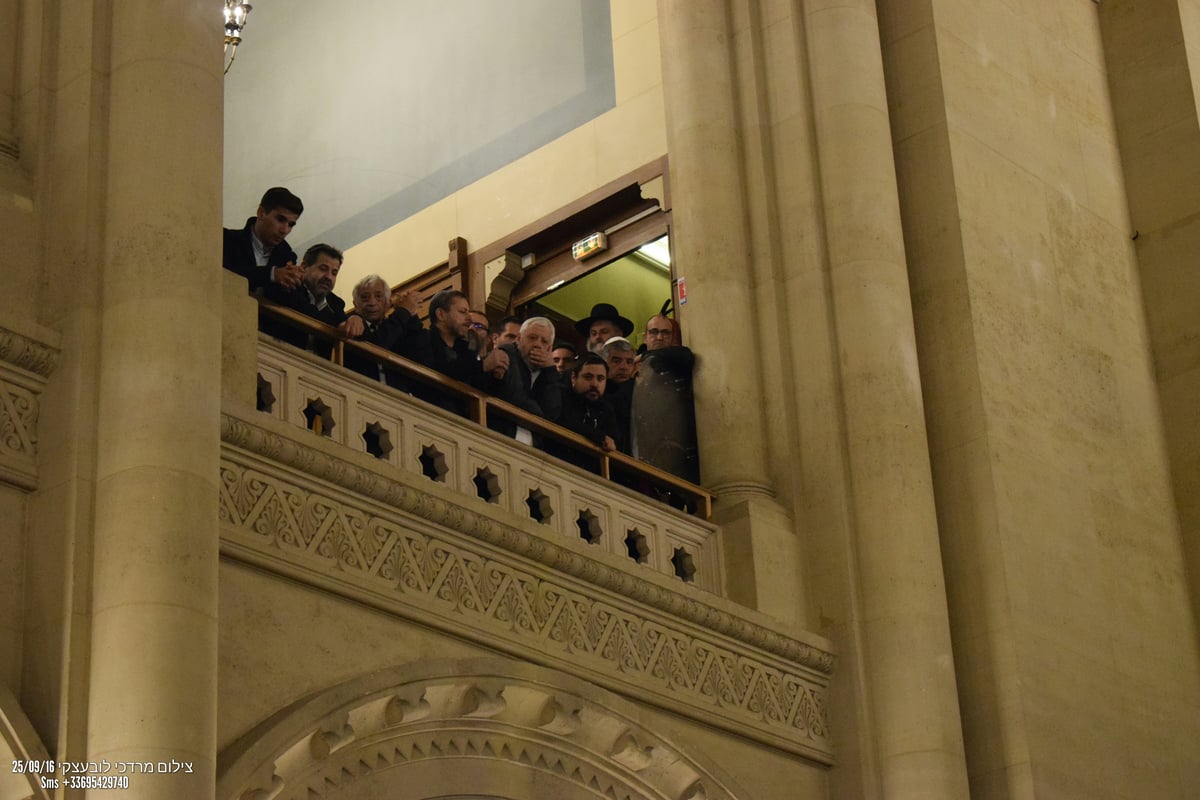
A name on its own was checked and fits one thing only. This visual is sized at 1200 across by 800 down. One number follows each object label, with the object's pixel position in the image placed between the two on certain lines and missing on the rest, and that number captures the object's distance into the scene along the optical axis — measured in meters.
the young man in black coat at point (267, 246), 10.10
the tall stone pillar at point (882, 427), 11.35
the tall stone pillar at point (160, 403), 7.88
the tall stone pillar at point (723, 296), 11.77
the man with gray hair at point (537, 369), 11.25
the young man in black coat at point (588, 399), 11.47
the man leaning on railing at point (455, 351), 10.77
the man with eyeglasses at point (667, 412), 12.35
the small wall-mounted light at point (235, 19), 13.66
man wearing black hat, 12.84
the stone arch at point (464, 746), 8.99
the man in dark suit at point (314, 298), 10.11
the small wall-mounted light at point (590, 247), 15.01
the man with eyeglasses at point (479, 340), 10.95
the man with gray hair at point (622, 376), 12.09
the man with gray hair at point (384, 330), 10.48
